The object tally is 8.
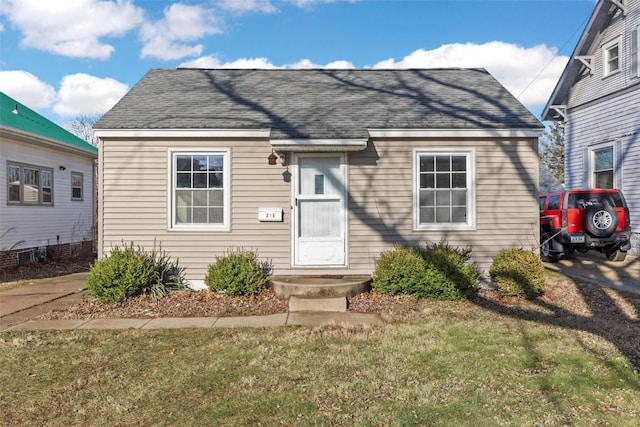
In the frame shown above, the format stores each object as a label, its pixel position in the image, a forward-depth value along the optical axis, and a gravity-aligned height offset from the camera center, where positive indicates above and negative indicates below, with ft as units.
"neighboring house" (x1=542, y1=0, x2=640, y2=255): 39.19 +11.12
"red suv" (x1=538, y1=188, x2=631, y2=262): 32.37 -0.56
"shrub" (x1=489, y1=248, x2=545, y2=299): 24.17 -3.31
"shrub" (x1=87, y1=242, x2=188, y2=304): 23.38 -3.34
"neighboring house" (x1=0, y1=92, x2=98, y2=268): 37.17 +2.55
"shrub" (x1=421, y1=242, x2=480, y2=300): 23.86 -3.28
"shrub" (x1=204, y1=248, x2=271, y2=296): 24.43 -3.39
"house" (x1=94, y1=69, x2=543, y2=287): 26.55 +1.52
